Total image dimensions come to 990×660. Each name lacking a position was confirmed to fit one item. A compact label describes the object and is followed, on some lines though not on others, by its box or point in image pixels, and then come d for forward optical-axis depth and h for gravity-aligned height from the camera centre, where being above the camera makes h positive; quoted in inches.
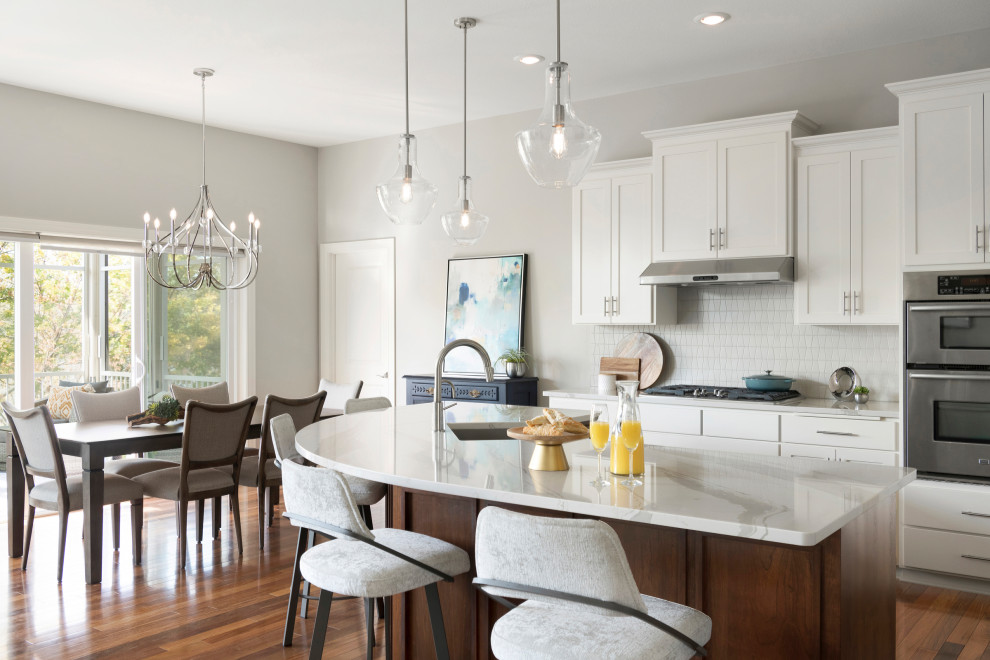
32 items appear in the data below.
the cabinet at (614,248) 205.8 +21.1
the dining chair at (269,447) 182.2 -26.3
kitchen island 79.2 -21.9
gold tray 97.1 -14.8
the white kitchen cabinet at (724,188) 182.4 +32.7
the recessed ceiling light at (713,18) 163.2 +62.4
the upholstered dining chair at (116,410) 192.5 -19.7
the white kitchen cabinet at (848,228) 173.3 +21.7
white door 272.4 +5.4
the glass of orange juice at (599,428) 97.2 -11.7
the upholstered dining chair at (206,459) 169.8 -27.6
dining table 159.8 -24.8
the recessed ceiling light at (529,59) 189.5 +62.9
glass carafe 89.5 -10.5
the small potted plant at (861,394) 177.9 -14.2
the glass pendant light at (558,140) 107.8 +25.2
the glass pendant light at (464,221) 162.9 +21.6
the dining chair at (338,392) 221.3 -16.9
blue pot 191.6 -12.6
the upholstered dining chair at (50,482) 160.7 -30.8
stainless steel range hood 178.5 +13.0
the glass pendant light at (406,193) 138.6 +23.5
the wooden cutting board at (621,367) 215.9 -10.1
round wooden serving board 213.9 -6.4
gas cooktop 182.2 -14.8
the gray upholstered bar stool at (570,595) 70.9 -23.8
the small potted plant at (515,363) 231.0 -9.4
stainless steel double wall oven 155.6 -8.6
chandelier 244.4 +23.1
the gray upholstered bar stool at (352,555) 92.3 -26.8
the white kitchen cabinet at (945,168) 155.1 +31.1
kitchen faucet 123.9 -6.8
